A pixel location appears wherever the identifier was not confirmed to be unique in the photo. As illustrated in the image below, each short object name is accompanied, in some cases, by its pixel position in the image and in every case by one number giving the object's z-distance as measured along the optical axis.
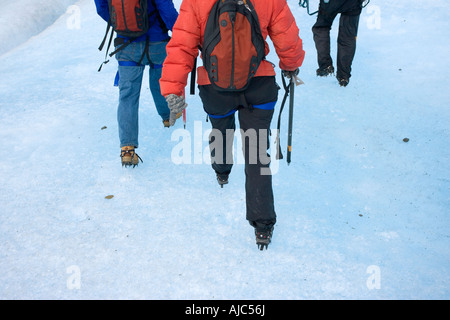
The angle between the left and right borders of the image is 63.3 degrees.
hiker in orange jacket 2.24
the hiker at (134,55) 3.22
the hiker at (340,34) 4.47
